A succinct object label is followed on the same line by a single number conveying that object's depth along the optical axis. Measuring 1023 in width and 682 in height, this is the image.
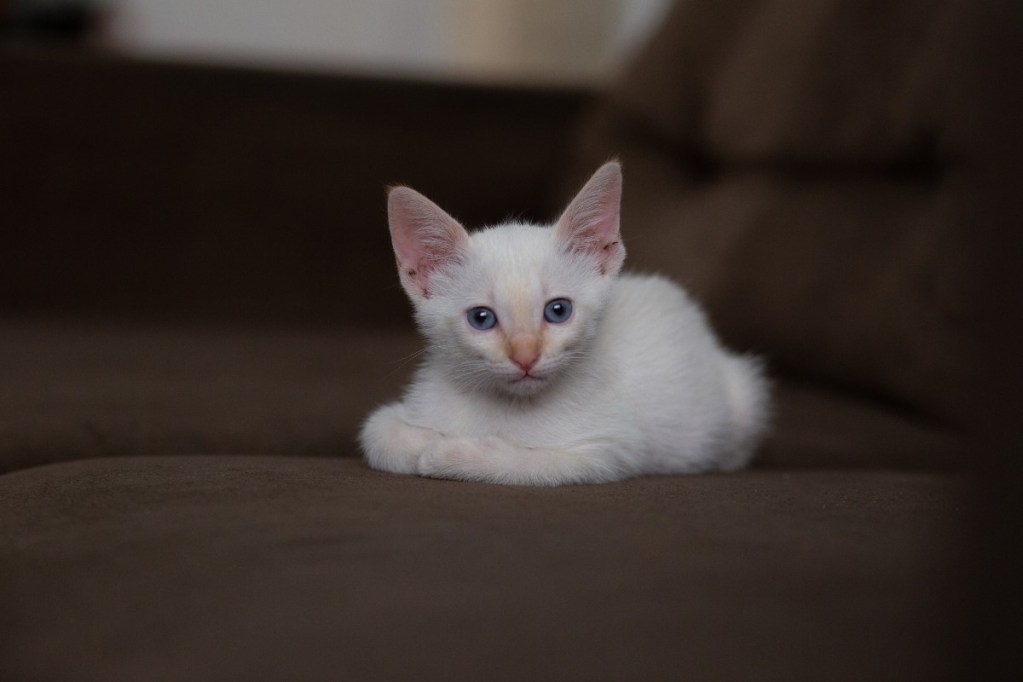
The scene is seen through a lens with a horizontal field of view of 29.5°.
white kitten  0.64
